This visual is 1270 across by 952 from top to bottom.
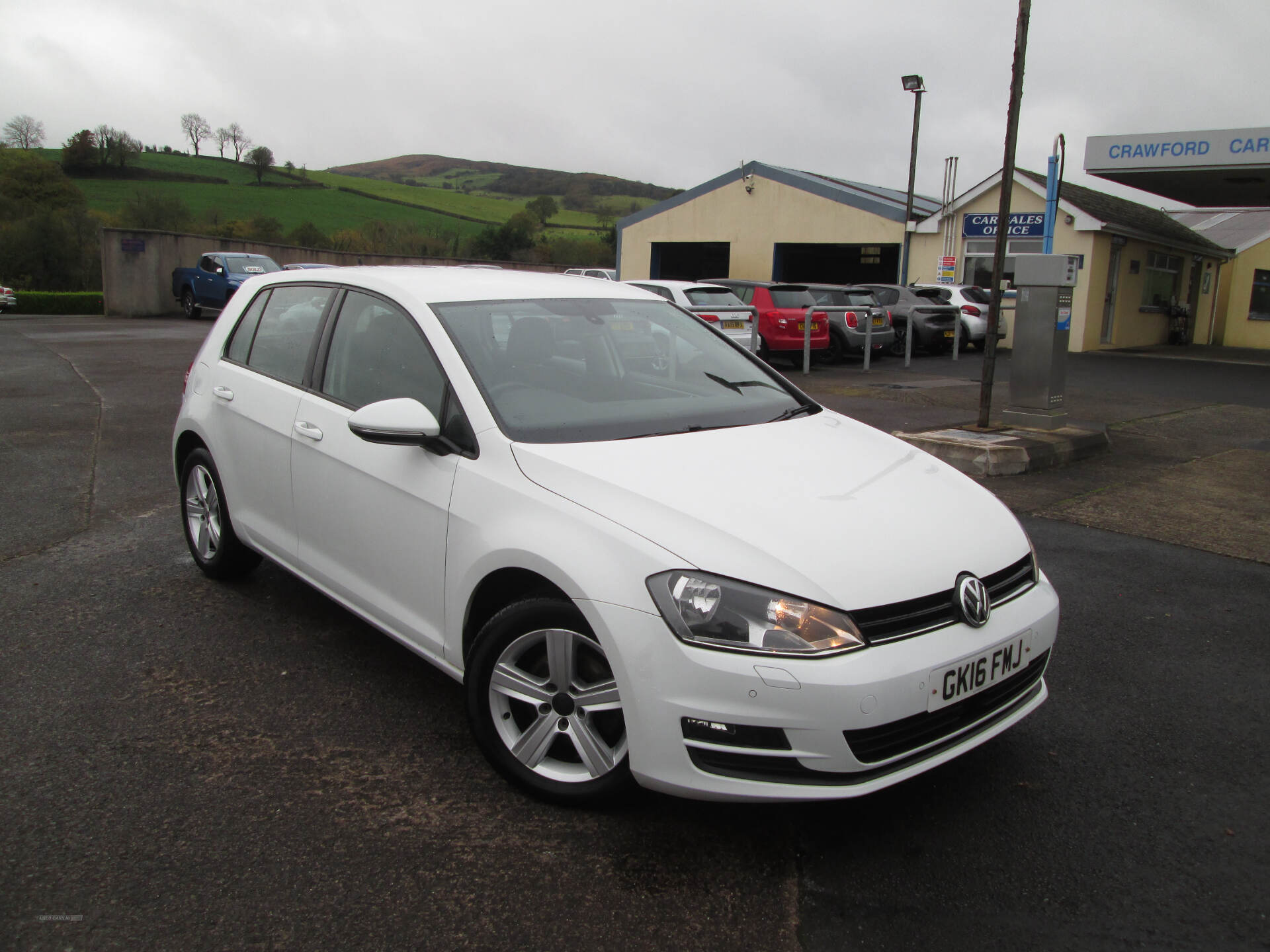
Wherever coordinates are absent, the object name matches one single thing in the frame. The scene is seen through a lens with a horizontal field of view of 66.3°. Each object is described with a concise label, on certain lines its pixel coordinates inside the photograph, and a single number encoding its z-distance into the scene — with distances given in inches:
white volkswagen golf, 98.7
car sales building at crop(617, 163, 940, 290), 1113.4
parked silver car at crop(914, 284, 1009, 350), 872.3
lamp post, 1042.7
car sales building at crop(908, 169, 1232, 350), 928.3
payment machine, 358.0
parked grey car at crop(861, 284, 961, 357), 821.9
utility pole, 336.2
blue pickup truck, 1056.2
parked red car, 700.7
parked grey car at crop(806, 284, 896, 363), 734.5
